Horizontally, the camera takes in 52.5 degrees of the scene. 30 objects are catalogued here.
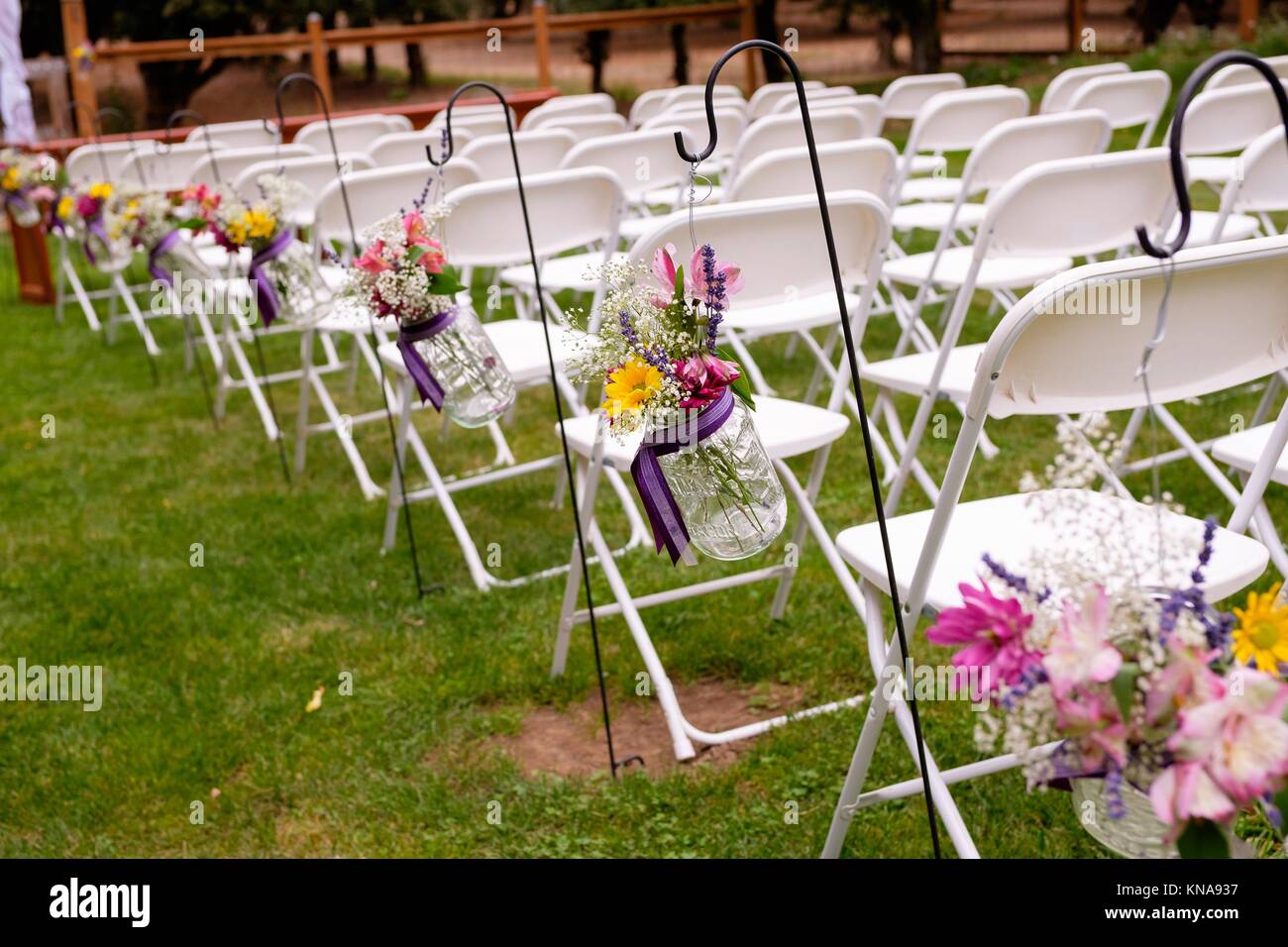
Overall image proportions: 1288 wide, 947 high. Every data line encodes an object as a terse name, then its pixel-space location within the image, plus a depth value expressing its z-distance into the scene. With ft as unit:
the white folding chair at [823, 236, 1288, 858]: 5.08
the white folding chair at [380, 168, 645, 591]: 10.28
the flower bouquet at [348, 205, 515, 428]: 8.71
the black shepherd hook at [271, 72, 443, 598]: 10.75
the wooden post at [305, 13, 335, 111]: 35.50
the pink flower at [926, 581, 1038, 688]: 3.54
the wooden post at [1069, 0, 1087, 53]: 43.39
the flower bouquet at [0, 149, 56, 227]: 22.56
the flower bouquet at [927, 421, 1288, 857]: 3.17
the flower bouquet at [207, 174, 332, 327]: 12.36
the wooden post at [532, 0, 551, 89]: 37.27
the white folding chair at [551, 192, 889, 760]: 8.16
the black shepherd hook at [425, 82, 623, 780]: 7.90
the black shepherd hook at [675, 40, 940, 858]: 5.00
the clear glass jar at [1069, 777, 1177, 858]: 4.06
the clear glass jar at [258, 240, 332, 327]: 12.54
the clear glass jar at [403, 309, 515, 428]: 8.99
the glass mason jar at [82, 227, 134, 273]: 18.58
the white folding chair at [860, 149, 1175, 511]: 8.88
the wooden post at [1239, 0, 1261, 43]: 35.91
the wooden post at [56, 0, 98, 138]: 33.94
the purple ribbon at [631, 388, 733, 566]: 5.90
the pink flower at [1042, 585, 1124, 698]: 3.32
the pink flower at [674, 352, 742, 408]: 5.74
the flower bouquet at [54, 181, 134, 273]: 16.29
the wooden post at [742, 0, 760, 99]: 41.93
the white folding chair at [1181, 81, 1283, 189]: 13.76
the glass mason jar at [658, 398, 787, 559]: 6.07
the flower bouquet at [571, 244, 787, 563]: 5.67
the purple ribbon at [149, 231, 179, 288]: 15.31
